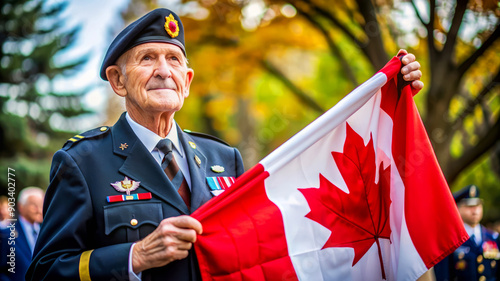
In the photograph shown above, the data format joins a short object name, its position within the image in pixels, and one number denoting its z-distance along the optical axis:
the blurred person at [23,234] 6.03
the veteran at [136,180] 2.31
